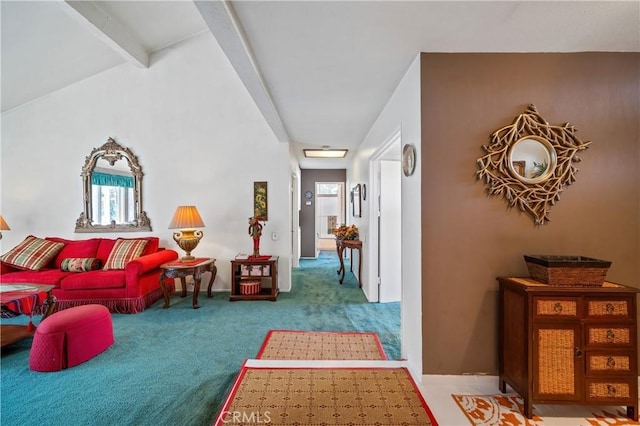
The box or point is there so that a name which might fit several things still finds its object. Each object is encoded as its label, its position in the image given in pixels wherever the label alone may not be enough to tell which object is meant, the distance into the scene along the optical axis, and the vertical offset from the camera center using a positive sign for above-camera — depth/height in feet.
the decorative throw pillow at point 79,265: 12.00 -2.16
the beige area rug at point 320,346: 7.94 -3.98
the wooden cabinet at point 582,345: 5.28 -2.46
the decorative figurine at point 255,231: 13.55 -0.84
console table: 15.19 -1.85
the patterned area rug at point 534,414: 5.36 -3.93
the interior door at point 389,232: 12.40 -0.82
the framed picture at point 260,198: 14.60 +0.80
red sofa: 11.35 -2.83
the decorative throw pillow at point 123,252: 12.27 -1.70
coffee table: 7.97 -2.56
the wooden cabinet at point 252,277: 13.01 -2.98
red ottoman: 7.23 -3.32
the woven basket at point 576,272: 5.32 -1.12
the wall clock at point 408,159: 6.88 +1.36
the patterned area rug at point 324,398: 5.34 -3.85
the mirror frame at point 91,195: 14.35 +1.26
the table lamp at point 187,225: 12.86 -0.51
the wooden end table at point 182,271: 11.91 -2.44
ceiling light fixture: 17.53 +3.95
